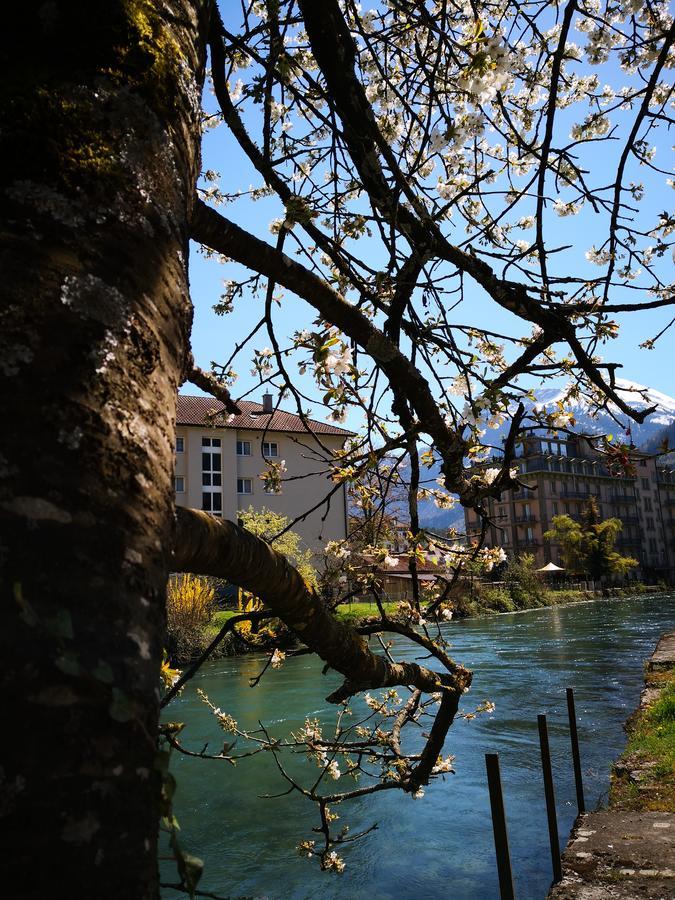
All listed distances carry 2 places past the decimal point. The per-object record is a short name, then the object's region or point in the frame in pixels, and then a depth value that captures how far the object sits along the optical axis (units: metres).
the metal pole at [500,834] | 3.40
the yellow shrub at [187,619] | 18.62
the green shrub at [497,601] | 34.10
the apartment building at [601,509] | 64.75
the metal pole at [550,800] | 4.59
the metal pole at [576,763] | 6.01
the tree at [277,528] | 32.12
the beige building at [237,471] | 38.00
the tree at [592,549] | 52.62
